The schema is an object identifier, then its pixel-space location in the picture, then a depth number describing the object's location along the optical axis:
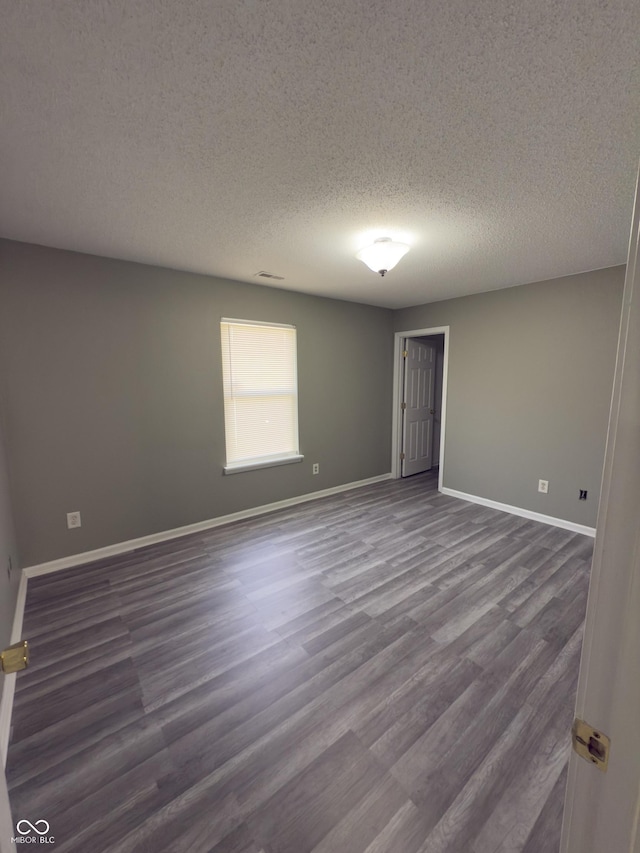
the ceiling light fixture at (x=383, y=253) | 2.29
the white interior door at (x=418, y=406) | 4.98
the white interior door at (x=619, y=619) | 0.46
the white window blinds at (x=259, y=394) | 3.49
